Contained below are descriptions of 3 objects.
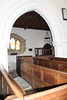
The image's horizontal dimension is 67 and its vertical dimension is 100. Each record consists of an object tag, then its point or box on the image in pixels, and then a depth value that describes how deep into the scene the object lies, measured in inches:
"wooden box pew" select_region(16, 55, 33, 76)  155.1
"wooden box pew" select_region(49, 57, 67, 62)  128.7
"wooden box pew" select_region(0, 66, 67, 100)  26.7
